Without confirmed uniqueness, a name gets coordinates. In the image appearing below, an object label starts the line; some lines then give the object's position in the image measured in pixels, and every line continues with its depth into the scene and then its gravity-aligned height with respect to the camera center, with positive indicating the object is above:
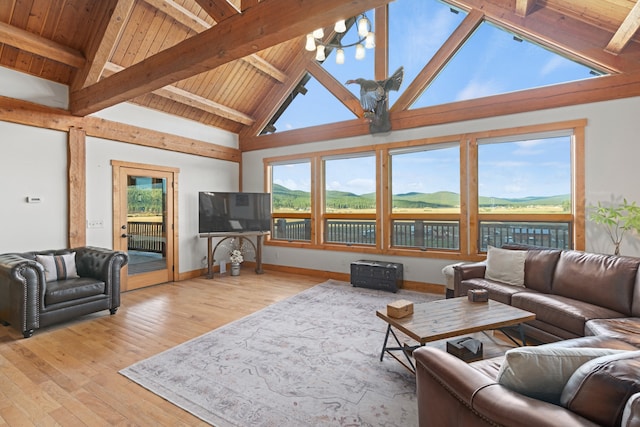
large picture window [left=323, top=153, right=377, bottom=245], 5.62 +0.28
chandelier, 3.43 +2.18
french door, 4.93 -0.08
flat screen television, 5.69 +0.06
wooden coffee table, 2.15 -0.84
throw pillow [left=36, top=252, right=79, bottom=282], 3.59 -0.61
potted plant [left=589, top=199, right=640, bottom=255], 3.39 -0.08
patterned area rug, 1.98 -1.29
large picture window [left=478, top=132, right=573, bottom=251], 4.18 +0.30
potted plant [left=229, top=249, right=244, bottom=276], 6.10 -0.94
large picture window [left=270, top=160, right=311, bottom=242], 6.29 +0.31
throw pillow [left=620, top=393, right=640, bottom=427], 0.82 -0.56
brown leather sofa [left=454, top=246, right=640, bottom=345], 2.51 -0.84
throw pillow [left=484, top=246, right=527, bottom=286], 3.53 -0.65
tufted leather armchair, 3.09 -0.82
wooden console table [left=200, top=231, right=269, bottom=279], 5.81 -0.57
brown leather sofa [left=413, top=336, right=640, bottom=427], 0.94 -0.70
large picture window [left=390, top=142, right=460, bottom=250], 4.88 +0.28
